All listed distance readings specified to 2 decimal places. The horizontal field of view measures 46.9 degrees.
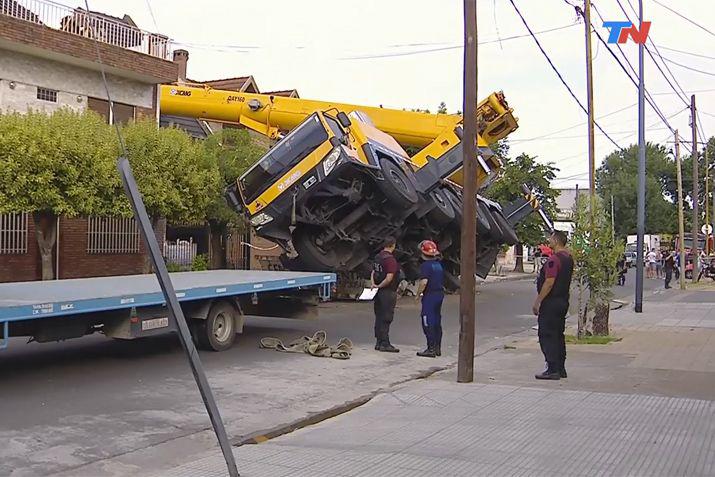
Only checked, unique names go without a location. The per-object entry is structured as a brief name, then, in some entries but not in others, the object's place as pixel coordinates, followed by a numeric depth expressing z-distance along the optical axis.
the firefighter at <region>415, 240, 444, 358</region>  12.15
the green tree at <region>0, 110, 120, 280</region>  15.55
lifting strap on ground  12.26
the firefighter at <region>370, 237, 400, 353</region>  12.60
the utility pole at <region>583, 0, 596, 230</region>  19.20
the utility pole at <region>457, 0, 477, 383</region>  10.25
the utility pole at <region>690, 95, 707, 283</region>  37.16
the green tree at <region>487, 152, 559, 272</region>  36.19
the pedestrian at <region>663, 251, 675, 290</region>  33.97
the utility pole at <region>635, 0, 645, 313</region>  21.50
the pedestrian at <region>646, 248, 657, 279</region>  45.59
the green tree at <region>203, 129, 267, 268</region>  20.47
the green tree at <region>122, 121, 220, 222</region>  17.86
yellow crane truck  16.62
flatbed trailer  8.93
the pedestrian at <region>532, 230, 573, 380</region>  10.39
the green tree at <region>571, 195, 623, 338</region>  14.40
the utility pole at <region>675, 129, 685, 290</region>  33.16
